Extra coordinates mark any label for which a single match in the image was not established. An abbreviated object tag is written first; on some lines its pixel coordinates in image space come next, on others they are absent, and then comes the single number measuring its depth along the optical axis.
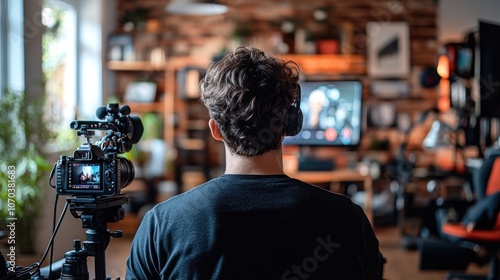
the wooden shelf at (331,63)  7.39
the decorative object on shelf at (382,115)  7.50
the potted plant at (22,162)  3.64
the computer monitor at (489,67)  4.40
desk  4.80
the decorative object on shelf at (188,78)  7.32
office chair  3.90
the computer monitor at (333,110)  4.40
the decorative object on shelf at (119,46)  7.28
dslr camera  1.65
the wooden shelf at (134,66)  7.30
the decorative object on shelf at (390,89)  7.50
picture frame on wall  7.45
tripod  1.62
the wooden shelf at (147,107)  7.34
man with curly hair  1.39
